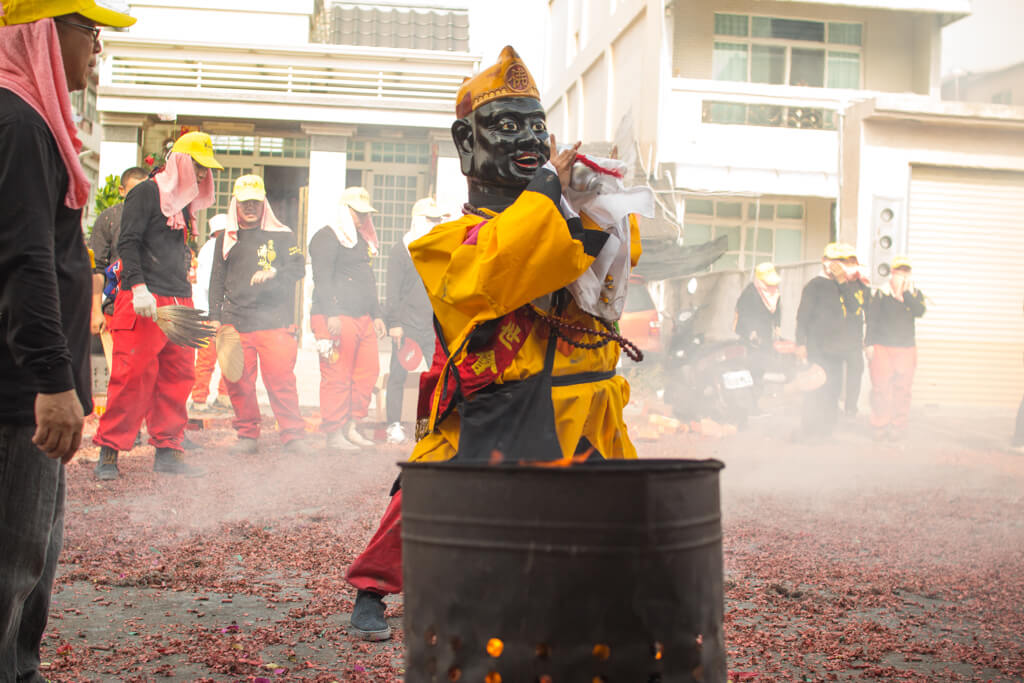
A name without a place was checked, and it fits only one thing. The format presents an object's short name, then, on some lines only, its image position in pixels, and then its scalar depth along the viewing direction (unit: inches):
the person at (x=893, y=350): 451.2
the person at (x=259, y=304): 331.3
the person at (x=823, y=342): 429.7
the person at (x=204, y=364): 418.6
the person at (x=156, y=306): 259.9
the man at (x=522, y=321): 101.3
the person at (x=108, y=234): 294.4
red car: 476.4
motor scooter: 440.8
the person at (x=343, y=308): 353.7
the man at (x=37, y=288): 85.0
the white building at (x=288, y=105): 687.1
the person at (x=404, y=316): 368.8
